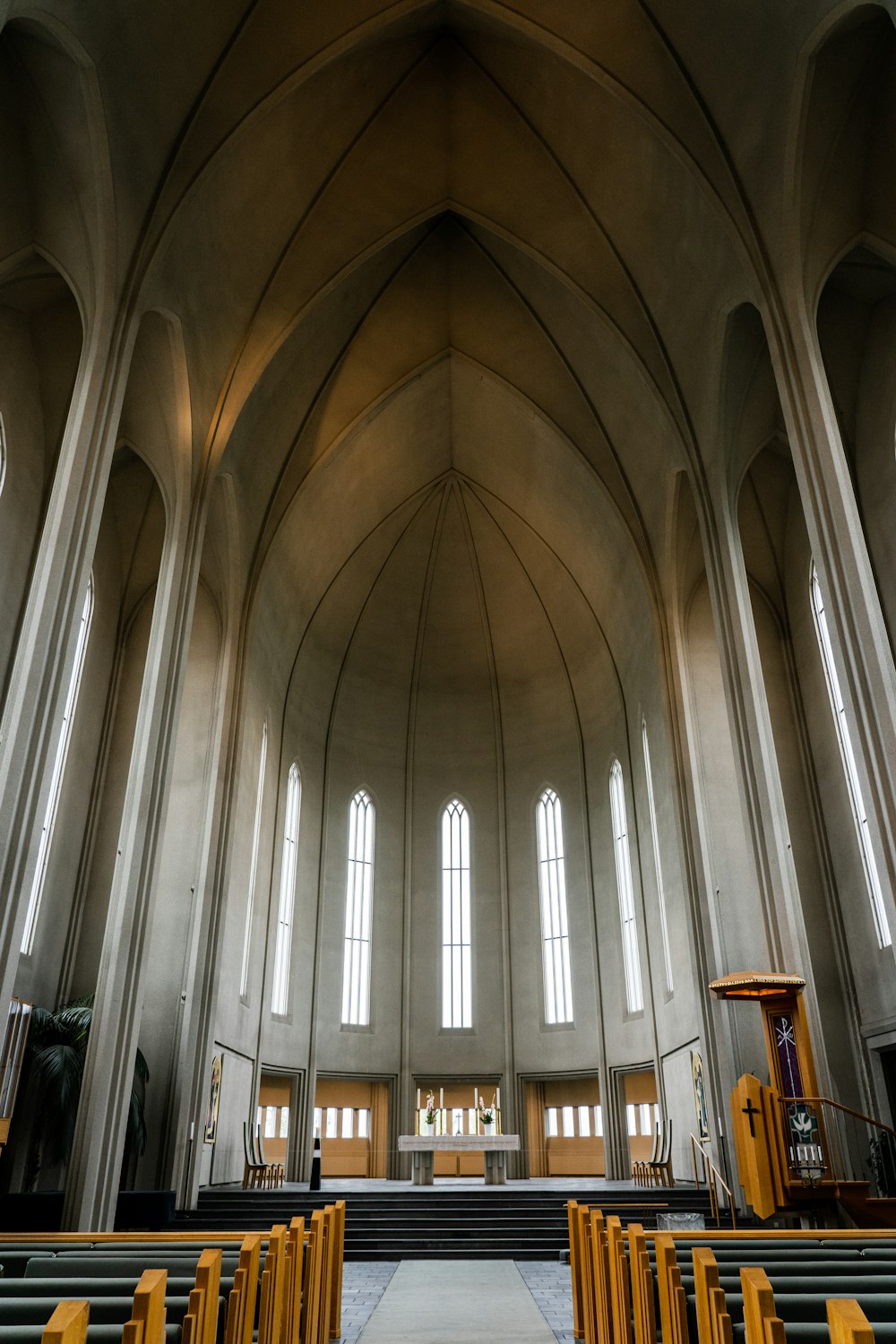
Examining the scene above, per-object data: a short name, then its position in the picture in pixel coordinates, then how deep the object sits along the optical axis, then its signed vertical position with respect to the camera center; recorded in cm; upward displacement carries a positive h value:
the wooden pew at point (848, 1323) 201 -31
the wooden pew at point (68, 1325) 189 -29
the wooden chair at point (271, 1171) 1691 -12
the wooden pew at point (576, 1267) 628 -65
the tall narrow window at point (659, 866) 1792 +497
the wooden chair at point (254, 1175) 1636 -17
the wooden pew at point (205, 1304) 283 -38
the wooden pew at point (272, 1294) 389 -48
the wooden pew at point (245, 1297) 331 -42
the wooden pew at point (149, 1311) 229 -33
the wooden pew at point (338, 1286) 637 -74
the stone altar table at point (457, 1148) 1542 +21
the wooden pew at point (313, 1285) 521 -60
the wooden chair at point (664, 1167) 1641 -10
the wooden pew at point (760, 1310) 244 -35
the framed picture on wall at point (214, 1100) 1515 +91
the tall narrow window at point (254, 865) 1775 +514
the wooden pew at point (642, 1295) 399 -51
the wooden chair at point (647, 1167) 1708 -10
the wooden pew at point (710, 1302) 289 -40
